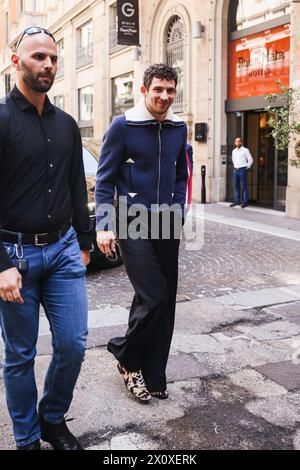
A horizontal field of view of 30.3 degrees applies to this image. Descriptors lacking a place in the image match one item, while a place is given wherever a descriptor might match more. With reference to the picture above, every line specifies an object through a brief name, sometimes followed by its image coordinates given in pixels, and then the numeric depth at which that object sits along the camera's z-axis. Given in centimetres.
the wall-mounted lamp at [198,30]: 1596
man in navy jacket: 342
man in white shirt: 1453
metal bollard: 1606
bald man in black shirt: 261
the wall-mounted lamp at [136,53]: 2011
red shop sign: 1344
